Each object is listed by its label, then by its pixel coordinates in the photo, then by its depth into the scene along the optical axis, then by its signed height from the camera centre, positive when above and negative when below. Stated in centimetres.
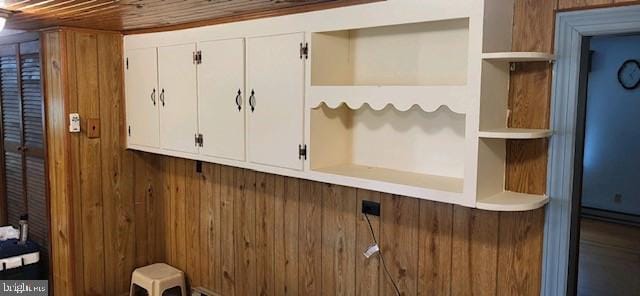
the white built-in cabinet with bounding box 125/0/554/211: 195 +5
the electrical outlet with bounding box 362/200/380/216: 259 -52
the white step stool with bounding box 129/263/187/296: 357 -125
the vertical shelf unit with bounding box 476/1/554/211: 188 -6
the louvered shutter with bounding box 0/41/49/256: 357 -22
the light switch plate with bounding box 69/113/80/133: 338 -12
